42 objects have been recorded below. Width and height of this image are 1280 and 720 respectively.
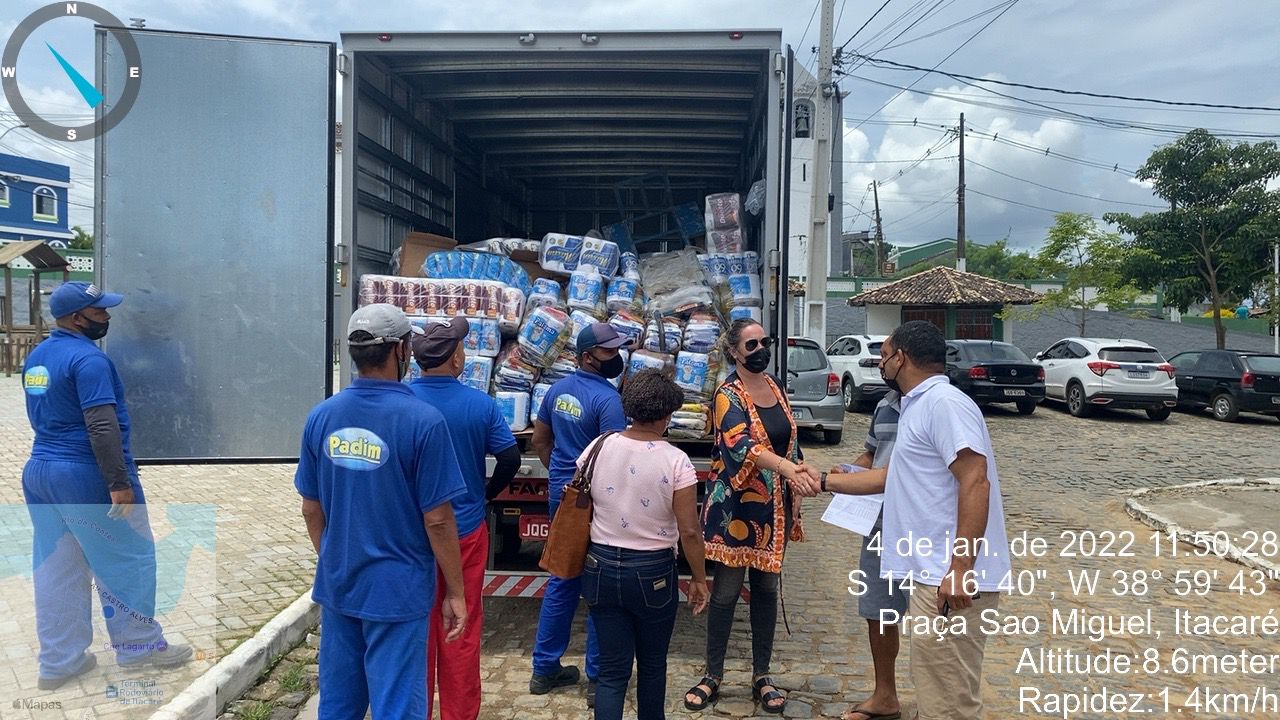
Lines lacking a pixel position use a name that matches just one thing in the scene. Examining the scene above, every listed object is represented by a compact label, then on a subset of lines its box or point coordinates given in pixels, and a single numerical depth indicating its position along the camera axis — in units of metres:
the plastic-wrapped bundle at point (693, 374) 4.89
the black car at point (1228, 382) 14.65
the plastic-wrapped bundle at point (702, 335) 4.99
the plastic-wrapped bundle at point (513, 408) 4.67
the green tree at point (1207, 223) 18.98
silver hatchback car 11.22
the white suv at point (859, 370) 15.11
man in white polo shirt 2.77
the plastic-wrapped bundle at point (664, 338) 5.08
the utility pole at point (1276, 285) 18.62
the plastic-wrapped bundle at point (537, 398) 4.76
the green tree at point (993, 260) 60.72
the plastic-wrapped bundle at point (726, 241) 5.80
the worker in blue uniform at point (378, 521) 2.55
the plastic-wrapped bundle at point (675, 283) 5.30
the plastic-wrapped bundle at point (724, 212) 5.90
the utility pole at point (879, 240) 50.06
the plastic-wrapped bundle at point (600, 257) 5.34
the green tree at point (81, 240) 40.53
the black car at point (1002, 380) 15.01
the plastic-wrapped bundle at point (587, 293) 5.08
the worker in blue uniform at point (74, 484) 3.72
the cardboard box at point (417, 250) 5.43
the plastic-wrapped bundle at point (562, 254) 5.41
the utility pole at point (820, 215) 12.45
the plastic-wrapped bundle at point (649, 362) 4.89
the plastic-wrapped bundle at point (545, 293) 5.07
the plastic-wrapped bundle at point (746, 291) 5.23
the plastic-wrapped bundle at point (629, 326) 5.04
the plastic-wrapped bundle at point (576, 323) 4.93
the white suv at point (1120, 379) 14.77
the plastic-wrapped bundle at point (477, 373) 4.64
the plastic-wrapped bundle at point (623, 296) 5.21
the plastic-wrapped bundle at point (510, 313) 4.86
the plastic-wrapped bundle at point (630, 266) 5.46
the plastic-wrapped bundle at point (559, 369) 4.91
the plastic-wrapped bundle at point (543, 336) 4.80
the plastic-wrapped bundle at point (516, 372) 4.79
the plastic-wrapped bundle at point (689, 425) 4.68
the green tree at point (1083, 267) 20.36
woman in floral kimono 3.66
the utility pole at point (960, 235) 28.05
